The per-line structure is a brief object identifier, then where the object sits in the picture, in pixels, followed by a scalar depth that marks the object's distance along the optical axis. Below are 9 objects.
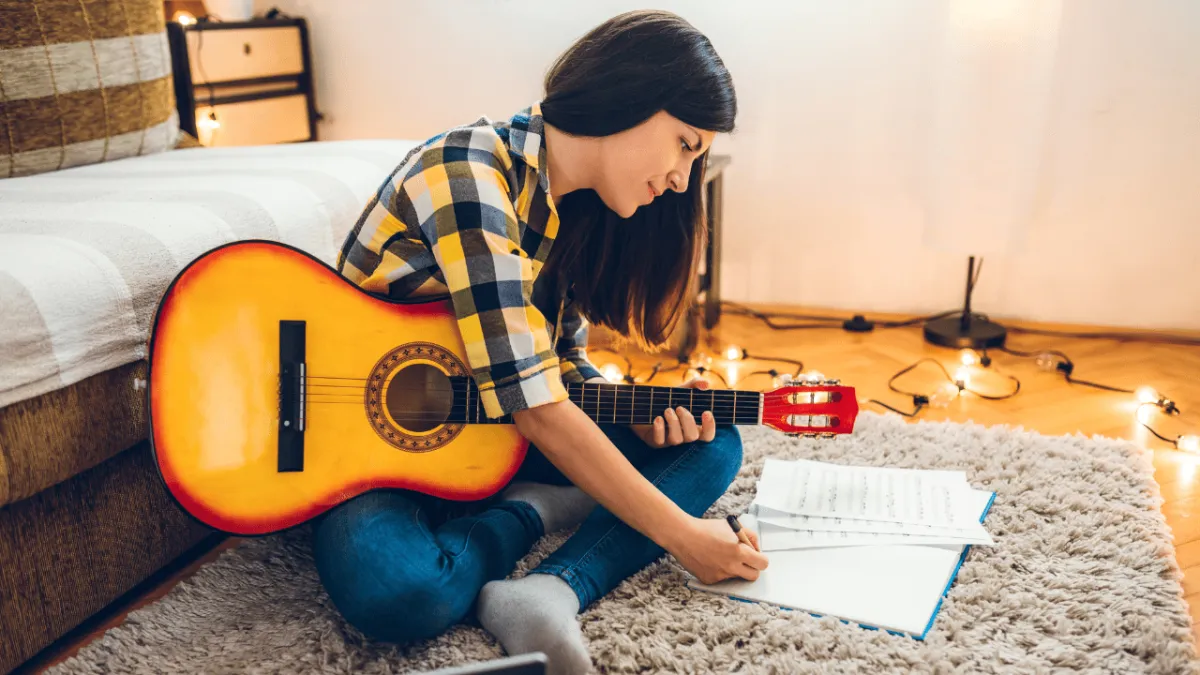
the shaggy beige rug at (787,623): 0.96
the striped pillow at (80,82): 1.40
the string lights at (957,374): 1.68
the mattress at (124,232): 0.92
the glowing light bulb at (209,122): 2.25
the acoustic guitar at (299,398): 0.95
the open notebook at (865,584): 1.03
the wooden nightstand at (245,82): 2.19
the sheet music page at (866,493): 1.23
